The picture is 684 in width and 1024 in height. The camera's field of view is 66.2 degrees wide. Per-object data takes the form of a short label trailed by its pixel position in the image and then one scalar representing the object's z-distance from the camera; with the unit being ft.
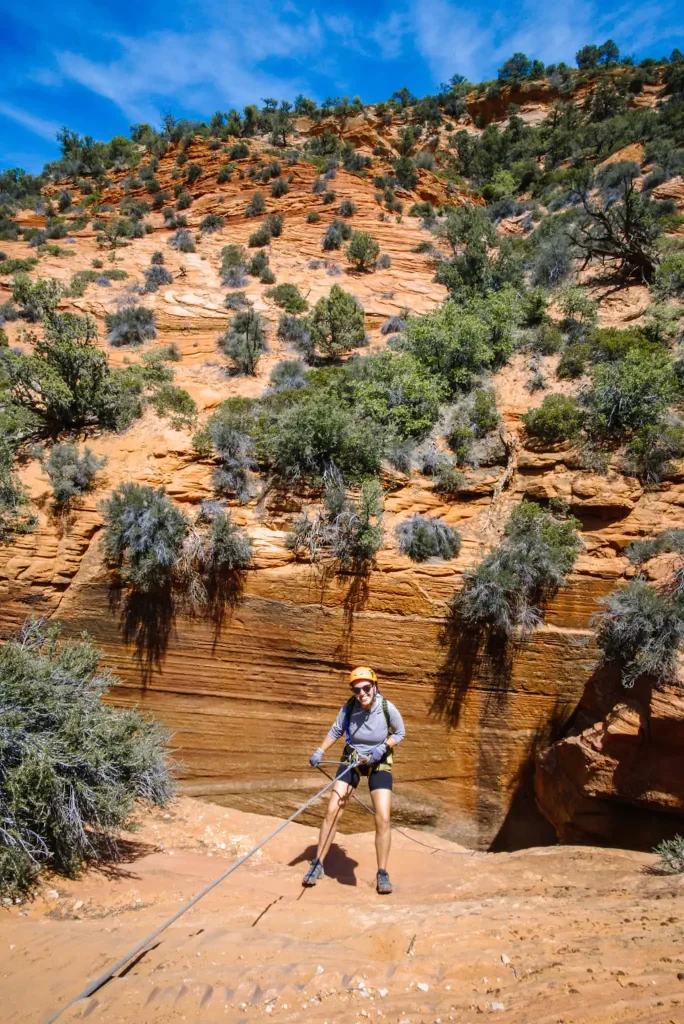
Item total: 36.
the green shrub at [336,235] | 57.47
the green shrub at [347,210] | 62.80
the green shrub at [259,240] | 58.39
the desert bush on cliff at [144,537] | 22.94
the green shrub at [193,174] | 73.10
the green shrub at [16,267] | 50.88
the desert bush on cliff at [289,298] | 45.60
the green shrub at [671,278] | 37.32
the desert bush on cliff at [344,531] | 23.66
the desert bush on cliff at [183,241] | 57.72
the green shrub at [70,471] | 25.04
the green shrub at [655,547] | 21.52
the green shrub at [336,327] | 39.29
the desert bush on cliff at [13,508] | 23.95
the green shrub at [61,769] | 14.21
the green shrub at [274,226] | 59.57
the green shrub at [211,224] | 62.49
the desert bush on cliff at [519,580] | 22.11
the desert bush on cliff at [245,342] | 37.76
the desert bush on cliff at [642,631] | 18.30
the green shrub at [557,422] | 27.12
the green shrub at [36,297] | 33.88
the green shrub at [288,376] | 35.01
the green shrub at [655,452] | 24.44
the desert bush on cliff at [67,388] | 29.09
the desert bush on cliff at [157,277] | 49.57
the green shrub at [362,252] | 53.16
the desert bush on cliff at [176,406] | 29.48
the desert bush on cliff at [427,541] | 23.89
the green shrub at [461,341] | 32.68
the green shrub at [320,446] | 26.37
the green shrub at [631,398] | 26.23
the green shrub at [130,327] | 41.45
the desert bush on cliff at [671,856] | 15.08
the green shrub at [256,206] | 63.62
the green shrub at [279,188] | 66.08
